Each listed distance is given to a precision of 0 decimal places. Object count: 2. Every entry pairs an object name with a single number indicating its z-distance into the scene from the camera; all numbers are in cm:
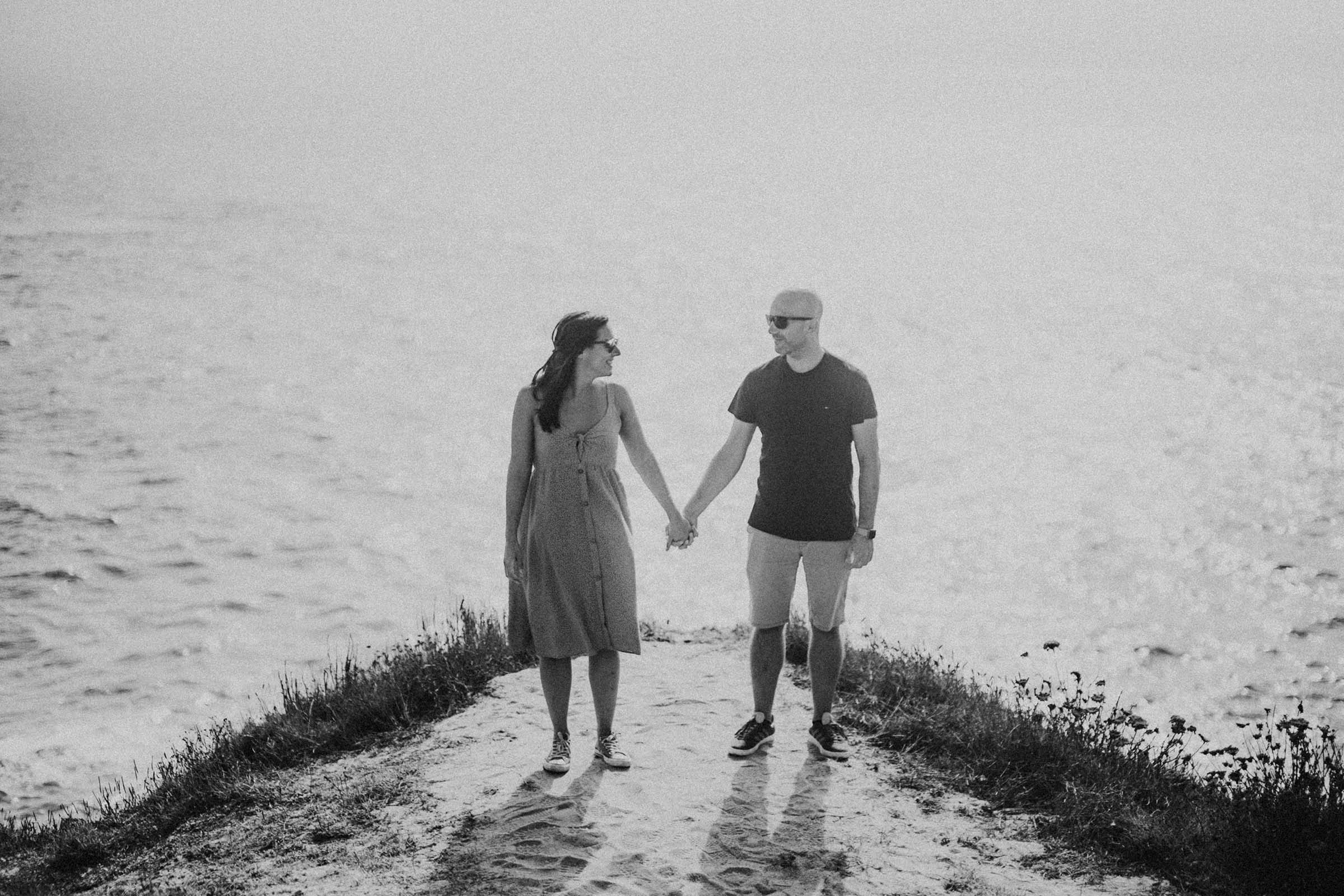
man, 639
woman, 630
